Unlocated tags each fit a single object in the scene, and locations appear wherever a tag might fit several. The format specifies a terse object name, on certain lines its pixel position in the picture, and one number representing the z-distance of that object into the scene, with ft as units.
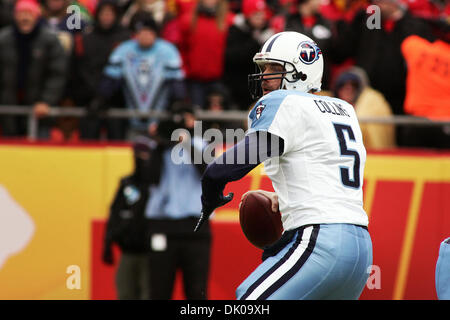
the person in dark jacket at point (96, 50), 56.44
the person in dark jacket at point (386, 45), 54.08
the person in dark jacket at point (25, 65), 54.24
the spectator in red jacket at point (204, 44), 56.39
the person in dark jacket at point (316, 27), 55.67
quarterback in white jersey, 25.96
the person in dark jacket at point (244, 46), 57.26
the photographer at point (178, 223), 44.55
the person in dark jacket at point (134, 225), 46.09
